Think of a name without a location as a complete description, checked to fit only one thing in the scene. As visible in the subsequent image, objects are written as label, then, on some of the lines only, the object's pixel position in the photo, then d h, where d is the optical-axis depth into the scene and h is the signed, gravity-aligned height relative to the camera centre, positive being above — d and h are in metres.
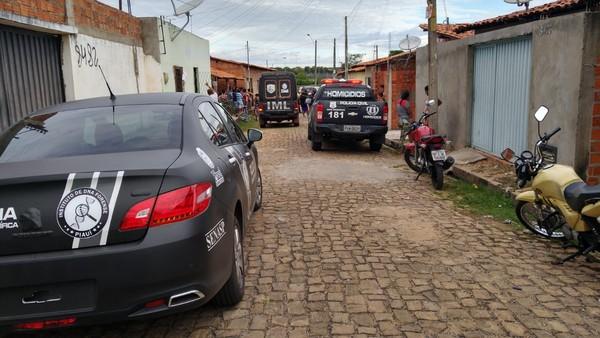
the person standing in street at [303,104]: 27.67 -0.42
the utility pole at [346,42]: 31.08 +3.80
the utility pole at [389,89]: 17.70 +0.19
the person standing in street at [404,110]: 12.80 -0.41
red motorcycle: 8.04 -1.02
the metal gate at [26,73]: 7.24 +0.48
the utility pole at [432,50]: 10.85 +0.93
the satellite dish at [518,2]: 10.23 +1.84
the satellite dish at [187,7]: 13.95 +2.56
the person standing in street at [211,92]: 18.88 +0.25
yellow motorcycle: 4.32 -1.06
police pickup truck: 11.89 -0.57
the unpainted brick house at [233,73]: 32.59 +1.91
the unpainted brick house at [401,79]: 17.39 +0.52
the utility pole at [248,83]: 41.68 +1.24
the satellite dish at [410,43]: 15.11 +1.52
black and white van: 20.75 -0.05
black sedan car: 2.65 -0.73
